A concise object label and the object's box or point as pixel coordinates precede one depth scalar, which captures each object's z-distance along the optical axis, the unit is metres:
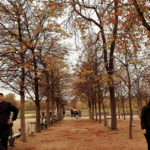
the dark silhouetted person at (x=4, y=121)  5.21
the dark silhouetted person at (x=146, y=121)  5.26
